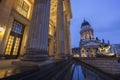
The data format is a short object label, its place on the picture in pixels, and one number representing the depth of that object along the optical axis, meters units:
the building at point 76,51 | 54.29
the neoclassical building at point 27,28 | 3.62
